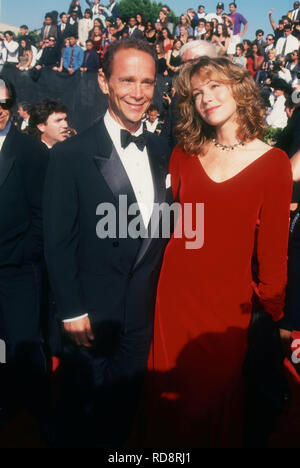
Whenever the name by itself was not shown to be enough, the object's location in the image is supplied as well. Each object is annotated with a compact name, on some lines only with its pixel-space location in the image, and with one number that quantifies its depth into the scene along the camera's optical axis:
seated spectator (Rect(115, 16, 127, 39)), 11.63
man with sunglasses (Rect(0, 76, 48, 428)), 2.25
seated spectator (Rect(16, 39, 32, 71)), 12.62
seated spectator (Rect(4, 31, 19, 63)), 12.82
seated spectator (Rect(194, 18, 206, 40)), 11.80
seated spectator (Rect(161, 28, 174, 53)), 11.02
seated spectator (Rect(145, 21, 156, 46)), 10.87
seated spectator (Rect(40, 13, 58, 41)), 12.47
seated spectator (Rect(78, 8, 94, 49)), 12.62
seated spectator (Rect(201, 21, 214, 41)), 11.23
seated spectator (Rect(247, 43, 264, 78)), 10.41
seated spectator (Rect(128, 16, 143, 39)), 11.17
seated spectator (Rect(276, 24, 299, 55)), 10.89
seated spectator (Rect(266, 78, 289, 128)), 8.62
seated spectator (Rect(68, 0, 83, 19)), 13.15
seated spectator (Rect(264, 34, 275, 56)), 11.64
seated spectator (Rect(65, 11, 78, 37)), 12.52
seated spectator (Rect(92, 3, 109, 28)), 13.23
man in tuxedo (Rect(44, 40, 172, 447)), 1.92
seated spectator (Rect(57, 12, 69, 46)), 12.60
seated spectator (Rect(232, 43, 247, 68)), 10.36
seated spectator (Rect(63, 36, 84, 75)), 11.63
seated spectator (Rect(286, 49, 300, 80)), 9.21
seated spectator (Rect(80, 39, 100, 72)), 11.17
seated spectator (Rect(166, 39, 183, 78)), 10.32
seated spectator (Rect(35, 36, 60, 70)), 12.12
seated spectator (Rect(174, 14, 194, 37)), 11.41
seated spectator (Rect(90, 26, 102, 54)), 11.20
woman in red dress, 2.01
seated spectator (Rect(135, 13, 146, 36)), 11.39
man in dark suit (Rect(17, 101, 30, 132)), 9.33
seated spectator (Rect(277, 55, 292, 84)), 9.15
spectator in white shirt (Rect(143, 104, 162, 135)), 8.65
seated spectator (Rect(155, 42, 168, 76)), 10.42
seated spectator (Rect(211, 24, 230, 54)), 10.52
